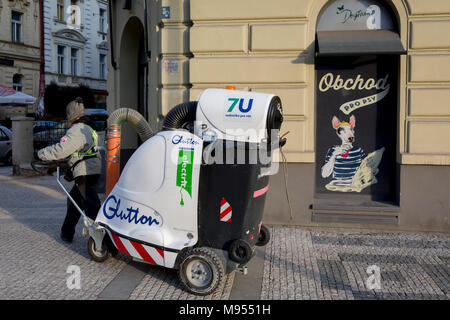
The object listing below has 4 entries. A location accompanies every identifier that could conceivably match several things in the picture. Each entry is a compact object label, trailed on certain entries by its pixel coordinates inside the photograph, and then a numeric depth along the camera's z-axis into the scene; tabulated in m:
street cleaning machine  4.54
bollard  13.31
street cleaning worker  5.82
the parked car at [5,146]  16.08
